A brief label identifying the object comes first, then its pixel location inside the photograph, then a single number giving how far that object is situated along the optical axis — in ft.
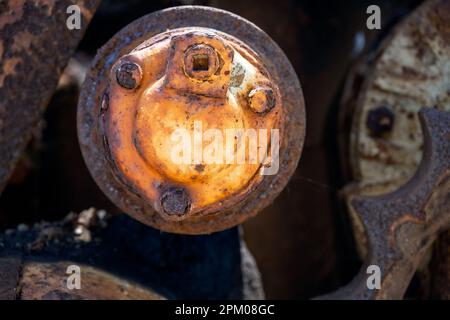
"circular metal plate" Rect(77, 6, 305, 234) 3.96
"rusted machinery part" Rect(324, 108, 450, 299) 4.24
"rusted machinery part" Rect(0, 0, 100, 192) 4.23
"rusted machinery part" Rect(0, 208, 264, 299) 4.13
